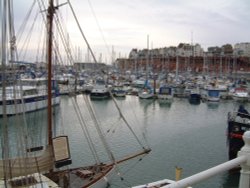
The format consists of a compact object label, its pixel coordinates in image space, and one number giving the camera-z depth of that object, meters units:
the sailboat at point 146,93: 43.74
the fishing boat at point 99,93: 42.72
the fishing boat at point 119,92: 44.99
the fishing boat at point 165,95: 42.92
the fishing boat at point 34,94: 30.10
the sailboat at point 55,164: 9.87
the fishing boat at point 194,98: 42.80
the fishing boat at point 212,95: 43.03
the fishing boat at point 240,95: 44.11
